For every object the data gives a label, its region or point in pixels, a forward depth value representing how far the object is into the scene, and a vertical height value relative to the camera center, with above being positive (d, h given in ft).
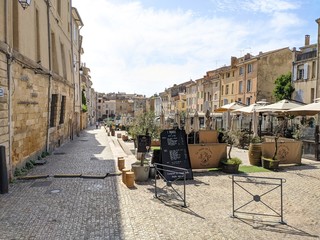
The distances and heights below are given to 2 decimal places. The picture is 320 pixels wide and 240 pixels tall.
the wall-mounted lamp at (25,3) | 29.81 +10.77
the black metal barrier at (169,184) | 23.62 -7.35
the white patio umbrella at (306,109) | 44.91 +0.71
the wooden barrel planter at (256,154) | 41.78 -5.93
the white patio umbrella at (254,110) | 56.97 +0.51
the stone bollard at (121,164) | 37.04 -6.83
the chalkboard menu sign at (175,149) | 33.53 -4.49
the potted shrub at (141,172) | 31.76 -6.69
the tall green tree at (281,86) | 101.57 +9.63
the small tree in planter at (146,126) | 49.16 -2.64
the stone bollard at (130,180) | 29.35 -7.01
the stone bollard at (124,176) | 30.28 -6.83
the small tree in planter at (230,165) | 36.58 -6.61
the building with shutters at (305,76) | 86.99 +11.65
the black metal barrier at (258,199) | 21.43 -7.55
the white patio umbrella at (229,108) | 72.55 +0.99
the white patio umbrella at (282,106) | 55.36 +1.35
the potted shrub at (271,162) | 38.95 -6.52
